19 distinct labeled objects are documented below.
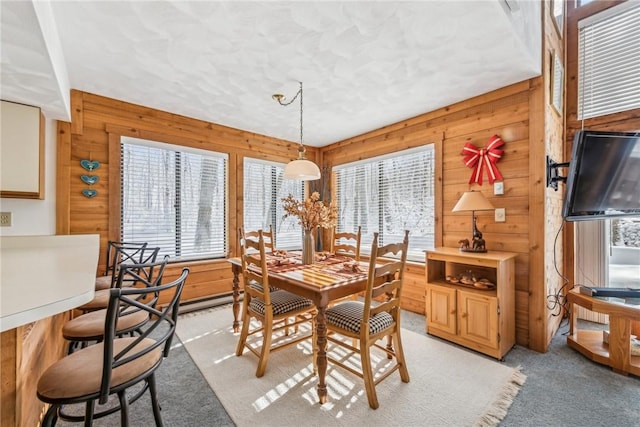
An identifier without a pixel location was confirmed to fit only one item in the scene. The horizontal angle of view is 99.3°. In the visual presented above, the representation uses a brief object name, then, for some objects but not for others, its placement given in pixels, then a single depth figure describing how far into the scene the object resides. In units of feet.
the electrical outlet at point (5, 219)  7.88
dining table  5.94
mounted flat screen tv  7.33
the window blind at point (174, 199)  10.71
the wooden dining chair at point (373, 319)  5.79
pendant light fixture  8.36
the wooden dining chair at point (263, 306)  6.89
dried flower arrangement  8.32
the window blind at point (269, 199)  13.98
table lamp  8.50
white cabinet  7.50
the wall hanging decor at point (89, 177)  9.59
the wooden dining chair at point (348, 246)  9.85
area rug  5.52
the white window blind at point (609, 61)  8.97
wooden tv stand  6.84
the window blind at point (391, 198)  11.58
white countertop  2.85
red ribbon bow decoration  9.11
